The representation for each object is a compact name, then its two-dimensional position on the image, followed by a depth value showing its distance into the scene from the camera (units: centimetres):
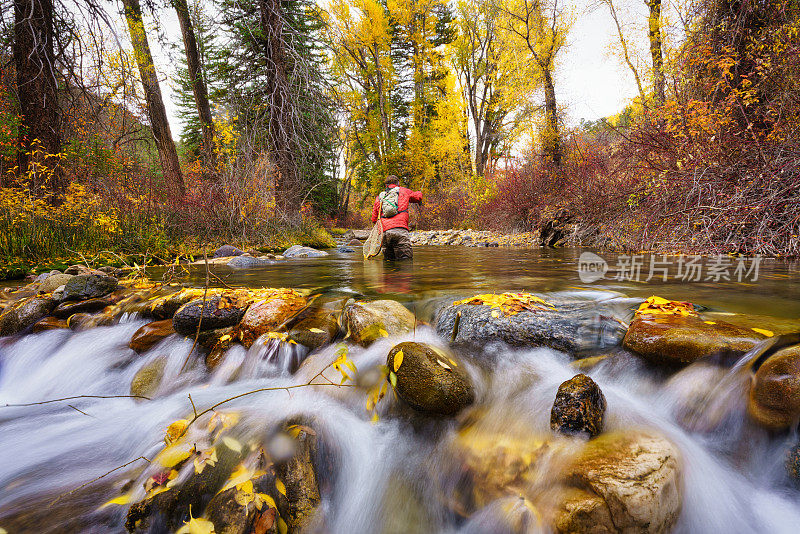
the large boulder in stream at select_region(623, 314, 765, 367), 220
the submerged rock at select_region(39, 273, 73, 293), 438
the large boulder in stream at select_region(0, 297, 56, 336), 375
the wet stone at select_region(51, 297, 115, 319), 396
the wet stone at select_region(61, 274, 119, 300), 419
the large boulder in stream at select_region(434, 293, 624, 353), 276
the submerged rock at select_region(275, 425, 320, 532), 173
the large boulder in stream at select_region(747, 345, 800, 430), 169
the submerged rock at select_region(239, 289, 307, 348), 325
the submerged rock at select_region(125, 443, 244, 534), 167
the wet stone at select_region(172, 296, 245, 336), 335
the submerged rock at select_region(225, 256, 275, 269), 769
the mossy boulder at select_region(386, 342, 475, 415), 219
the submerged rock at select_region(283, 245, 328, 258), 1020
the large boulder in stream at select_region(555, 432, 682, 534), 144
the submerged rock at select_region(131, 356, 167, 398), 292
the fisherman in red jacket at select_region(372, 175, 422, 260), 814
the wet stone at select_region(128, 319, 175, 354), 334
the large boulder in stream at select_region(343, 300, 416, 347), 301
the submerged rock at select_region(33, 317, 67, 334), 375
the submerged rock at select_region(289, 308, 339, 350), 306
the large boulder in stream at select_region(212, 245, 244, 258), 910
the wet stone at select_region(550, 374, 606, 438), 185
